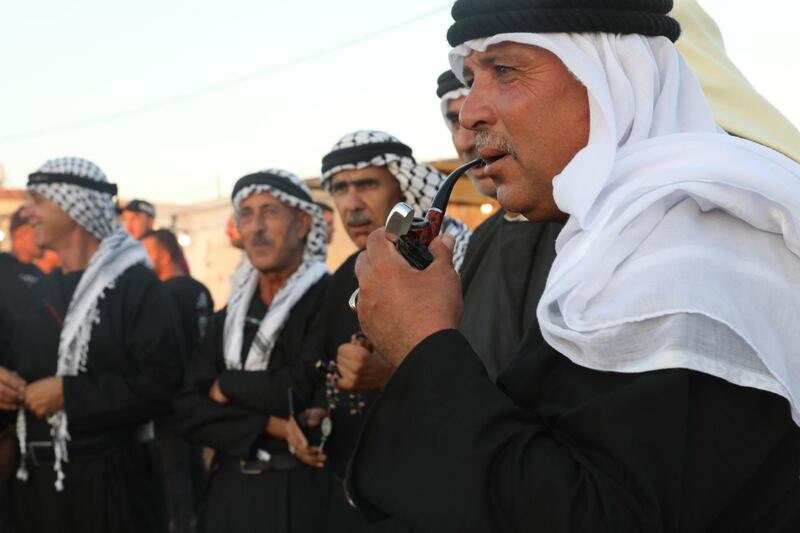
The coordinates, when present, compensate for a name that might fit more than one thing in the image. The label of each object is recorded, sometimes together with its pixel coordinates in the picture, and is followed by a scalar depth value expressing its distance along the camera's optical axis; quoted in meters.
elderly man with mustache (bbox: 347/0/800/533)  1.28
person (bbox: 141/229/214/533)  6.27
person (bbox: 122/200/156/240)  8.64
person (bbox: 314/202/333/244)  9.69
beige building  20.05
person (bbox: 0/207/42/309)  4.95
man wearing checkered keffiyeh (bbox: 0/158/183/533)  4.30
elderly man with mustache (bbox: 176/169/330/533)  3.93
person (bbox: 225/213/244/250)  7.10
